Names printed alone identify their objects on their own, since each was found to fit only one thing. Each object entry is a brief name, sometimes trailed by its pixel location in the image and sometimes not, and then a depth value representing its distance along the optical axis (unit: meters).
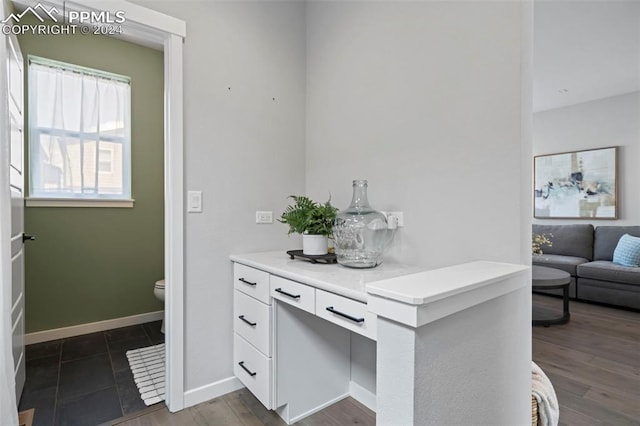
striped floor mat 1.98
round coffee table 3.21
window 2.72
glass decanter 1.68
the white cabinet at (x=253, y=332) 1.68
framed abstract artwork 4.59
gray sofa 3.68
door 1.63
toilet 2.92
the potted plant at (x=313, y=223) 1.87
